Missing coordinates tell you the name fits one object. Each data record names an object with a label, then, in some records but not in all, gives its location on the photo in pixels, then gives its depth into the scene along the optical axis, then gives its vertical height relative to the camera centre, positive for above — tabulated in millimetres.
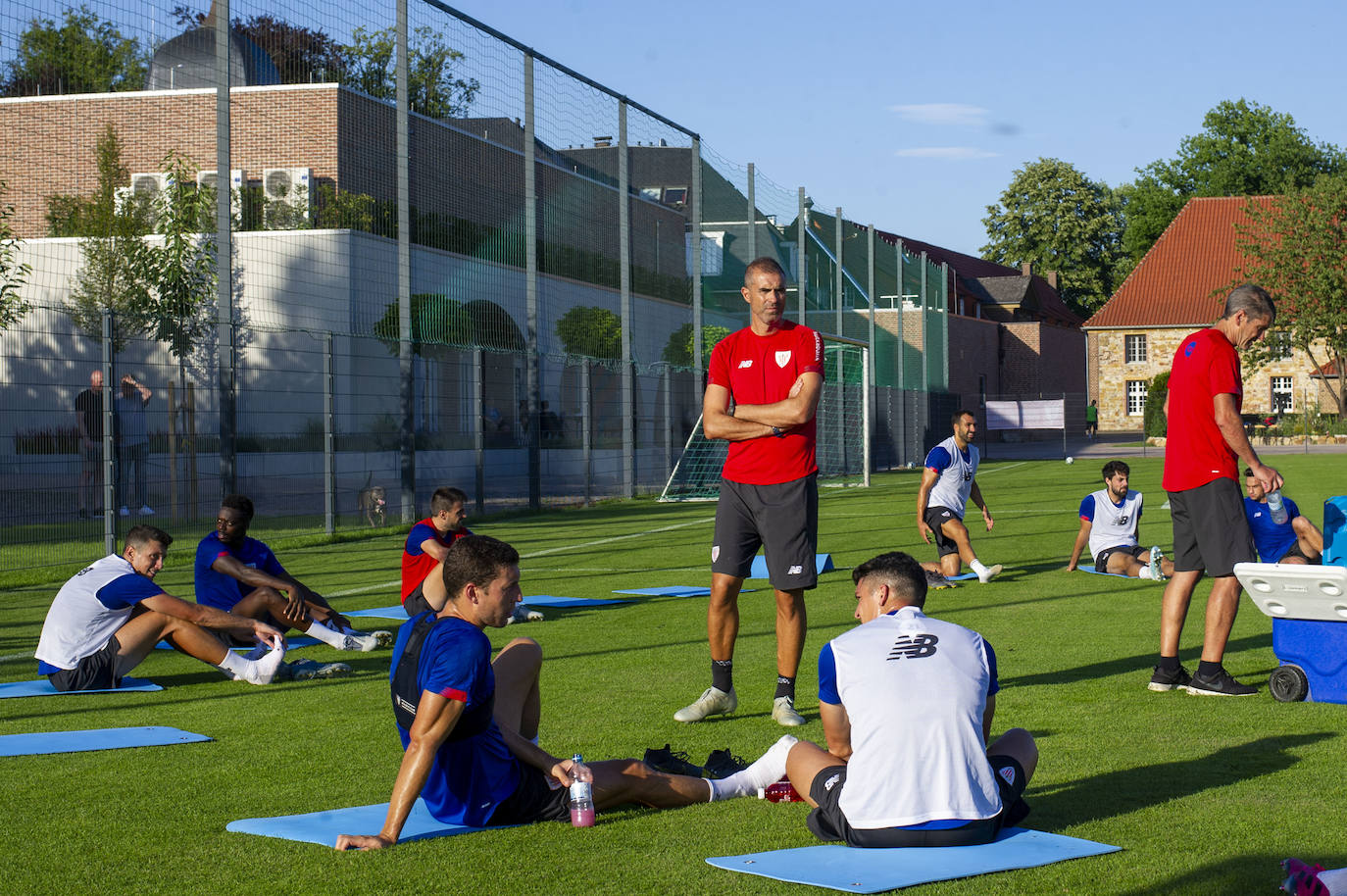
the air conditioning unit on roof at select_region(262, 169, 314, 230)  16781 +2759
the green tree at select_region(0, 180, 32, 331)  16420 +1920
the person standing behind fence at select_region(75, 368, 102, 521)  13664 -167
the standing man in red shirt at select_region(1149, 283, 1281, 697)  6855 -355
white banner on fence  44750 -124
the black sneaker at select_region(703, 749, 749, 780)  5274 -1375
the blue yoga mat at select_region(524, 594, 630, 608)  11227 -1543
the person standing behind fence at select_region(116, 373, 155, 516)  14328 -87
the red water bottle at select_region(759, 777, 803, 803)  5102 -1436
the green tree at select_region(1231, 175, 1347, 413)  51656 +5501
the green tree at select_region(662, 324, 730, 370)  27938 +1504
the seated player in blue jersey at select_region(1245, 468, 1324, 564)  11234 -1094
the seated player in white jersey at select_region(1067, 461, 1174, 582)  12750 -1126
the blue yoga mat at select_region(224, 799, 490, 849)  4621 -1428
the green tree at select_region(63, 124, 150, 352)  17594 +2438
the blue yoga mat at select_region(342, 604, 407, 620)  10344 -1504
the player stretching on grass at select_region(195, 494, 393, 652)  8984 -1107
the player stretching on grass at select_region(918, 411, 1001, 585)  12875 -781
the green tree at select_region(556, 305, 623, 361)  23328 +1513
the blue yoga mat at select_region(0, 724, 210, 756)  6105 -1479
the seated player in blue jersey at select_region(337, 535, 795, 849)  4340 -1086
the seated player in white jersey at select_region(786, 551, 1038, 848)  4133 -975
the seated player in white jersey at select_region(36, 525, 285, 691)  7480 -1120
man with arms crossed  6535 -269
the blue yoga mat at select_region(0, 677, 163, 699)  7527 -1499
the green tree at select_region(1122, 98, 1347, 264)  80250 +14832
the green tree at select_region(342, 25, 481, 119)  18219 +4901
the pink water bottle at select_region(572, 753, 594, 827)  4738 -1332
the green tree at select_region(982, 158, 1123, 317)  92250 +12666
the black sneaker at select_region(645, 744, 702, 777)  5176 -1336
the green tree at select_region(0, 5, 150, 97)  13828 +3914
